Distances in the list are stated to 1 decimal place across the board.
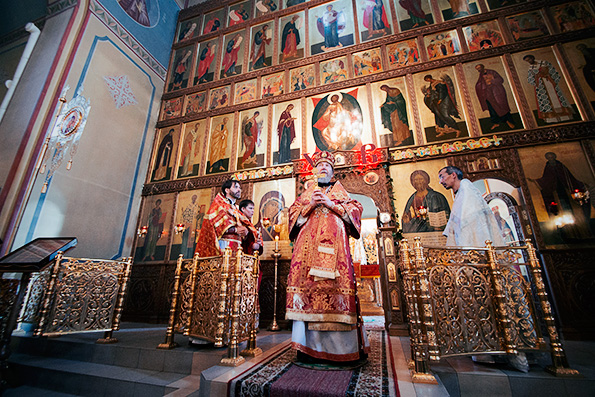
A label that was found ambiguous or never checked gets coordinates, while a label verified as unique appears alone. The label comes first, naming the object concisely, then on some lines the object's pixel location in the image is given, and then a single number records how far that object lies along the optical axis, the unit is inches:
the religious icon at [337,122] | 290.4
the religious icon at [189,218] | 301.4
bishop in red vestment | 108.3
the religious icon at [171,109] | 388.8
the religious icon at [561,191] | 202.5
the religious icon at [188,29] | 441.4
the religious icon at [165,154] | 352.8
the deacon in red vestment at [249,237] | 183.7
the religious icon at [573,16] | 259.0
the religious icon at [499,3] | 294.2
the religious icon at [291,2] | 392.3
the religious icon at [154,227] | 313.1
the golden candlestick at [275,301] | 224.2
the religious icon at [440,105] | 261.9
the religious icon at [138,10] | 355.6
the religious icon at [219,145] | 329.7
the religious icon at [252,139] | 316.8
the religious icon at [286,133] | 304.2
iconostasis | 254.7
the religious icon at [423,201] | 231.5
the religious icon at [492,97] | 249.3
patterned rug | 83.0
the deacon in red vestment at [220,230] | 170.1
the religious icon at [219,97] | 370.0
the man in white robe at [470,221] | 129.1
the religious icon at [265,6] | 405.9
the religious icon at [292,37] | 361.4
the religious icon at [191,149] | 342.3
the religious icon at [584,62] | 236.1
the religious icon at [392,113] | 273.7
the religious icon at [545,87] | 236.7
